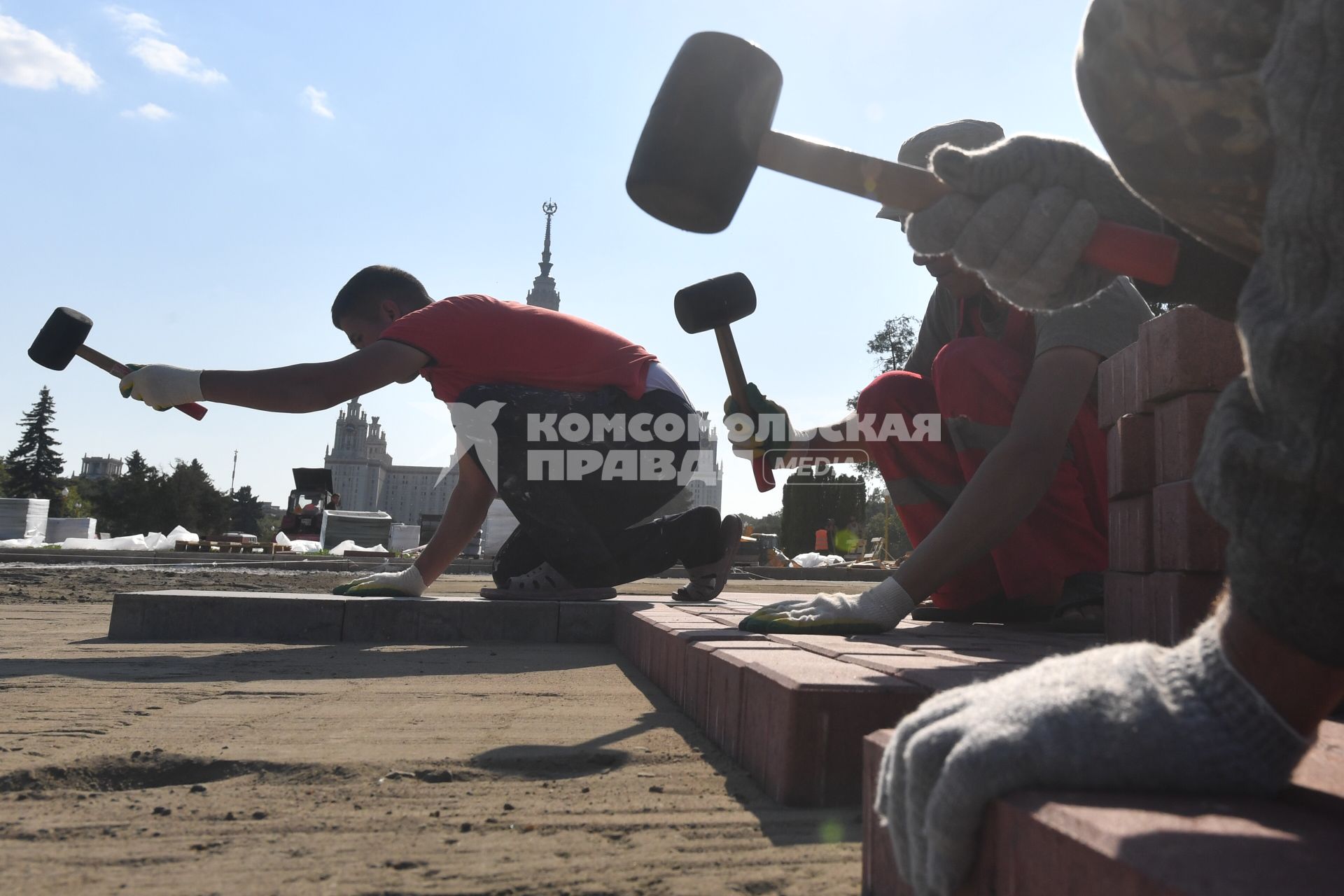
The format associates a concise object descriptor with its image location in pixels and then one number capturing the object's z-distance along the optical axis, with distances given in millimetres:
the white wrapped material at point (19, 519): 20047
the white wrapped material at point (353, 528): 23000
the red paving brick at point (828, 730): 1398
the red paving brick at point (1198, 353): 1861
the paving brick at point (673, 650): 2279
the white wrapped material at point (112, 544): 16800
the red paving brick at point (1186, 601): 1833
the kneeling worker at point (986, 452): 2318
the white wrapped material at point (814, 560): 15834
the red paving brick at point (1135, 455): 2115
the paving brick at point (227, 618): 3801
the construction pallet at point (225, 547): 20938
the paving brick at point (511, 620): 3889
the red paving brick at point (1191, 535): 1823
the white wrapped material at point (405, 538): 25828
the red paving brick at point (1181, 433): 1851
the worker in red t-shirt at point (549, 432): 3754
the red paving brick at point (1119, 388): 2125
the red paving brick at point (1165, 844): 577
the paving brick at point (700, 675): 2002
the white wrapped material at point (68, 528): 23969
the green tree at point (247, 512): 73812
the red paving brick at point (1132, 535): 2051
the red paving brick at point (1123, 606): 2062
